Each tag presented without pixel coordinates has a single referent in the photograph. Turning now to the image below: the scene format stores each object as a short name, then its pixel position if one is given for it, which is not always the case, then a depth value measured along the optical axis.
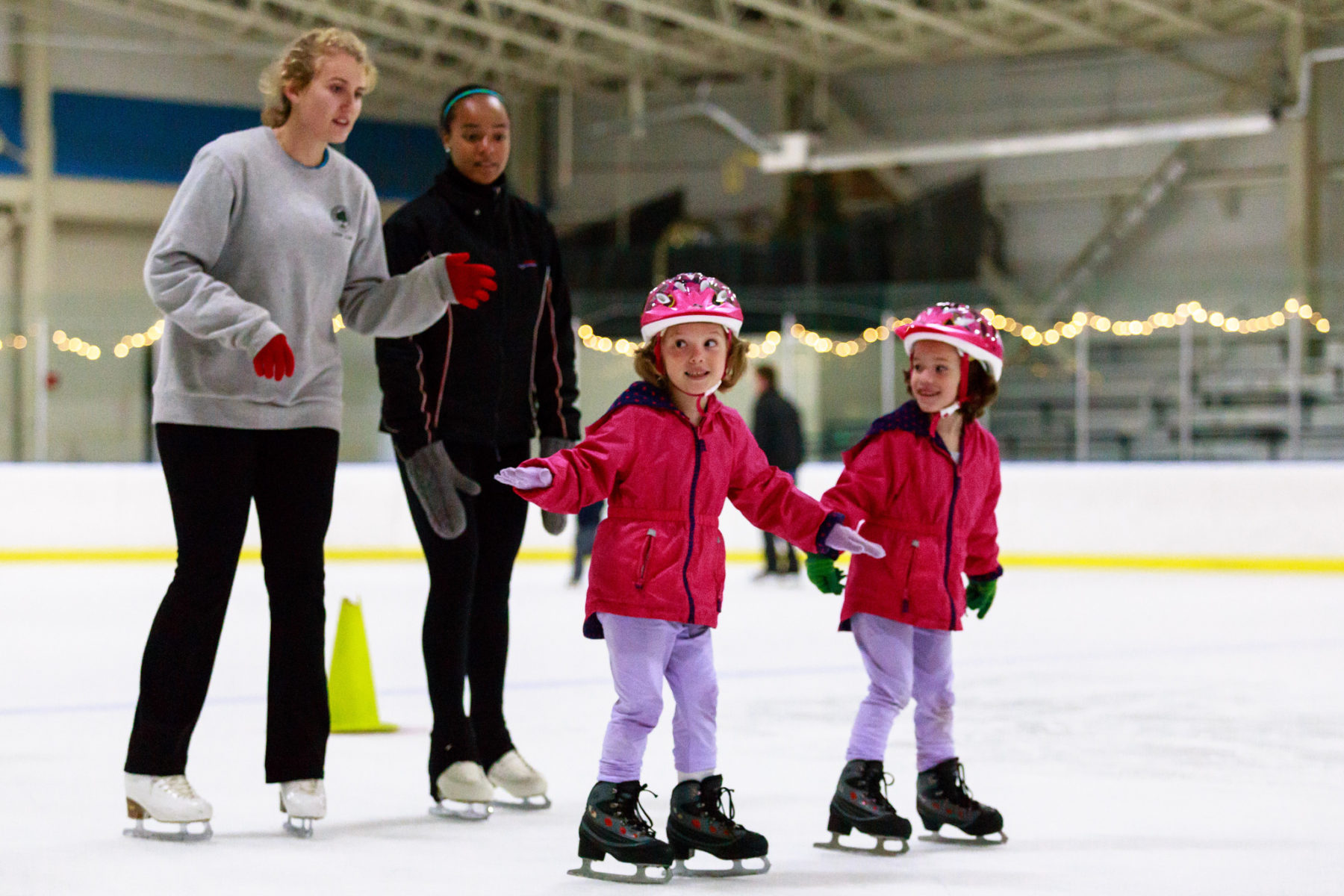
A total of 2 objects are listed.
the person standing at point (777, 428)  18.22
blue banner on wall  32.19
